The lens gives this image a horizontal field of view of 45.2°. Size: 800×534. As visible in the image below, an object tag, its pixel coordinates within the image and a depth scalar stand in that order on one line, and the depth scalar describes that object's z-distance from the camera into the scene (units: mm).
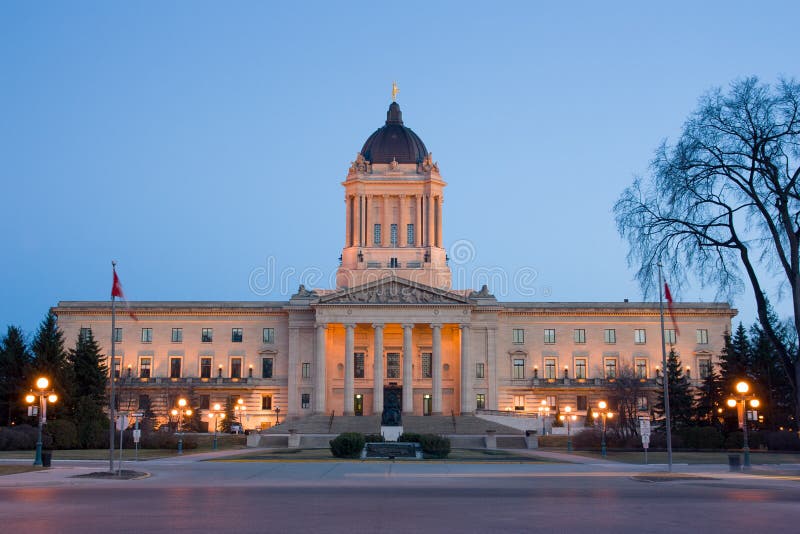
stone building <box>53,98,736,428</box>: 98062
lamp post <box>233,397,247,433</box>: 101062
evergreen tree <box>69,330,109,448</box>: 70125
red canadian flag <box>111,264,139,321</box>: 45938
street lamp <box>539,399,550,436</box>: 96912
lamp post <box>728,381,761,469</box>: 46847
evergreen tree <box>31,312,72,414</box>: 72875
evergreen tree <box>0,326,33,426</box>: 72750
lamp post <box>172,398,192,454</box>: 94125
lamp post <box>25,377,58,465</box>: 47094
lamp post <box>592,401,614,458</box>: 62247
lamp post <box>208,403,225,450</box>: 95688
